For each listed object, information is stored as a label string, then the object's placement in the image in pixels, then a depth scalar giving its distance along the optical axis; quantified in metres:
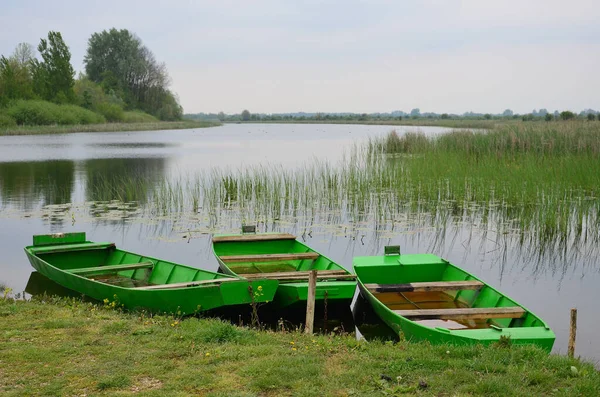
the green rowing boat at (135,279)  7.02
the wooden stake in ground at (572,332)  5.55
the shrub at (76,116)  58.87
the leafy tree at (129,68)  87.25
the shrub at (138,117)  74.07
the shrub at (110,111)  69.56
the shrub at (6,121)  51.53
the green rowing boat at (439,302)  5.82
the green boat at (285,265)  7.36
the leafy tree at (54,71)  61.94
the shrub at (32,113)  54.06
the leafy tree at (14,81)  56.48
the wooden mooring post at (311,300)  6.42
